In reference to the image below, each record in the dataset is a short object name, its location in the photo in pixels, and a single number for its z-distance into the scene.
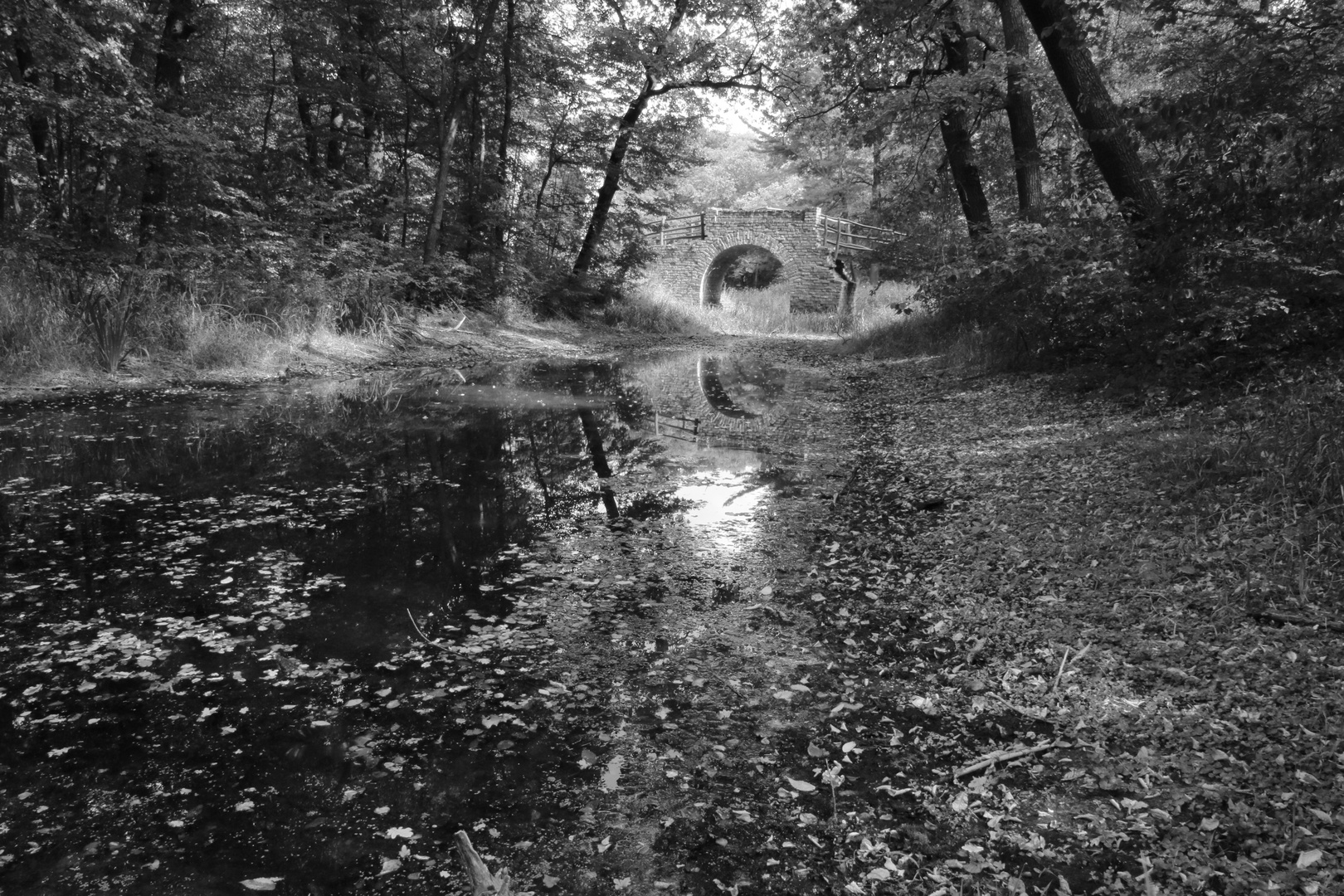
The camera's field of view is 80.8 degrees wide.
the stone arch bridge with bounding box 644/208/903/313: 29.30
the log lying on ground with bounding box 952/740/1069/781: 2.33
